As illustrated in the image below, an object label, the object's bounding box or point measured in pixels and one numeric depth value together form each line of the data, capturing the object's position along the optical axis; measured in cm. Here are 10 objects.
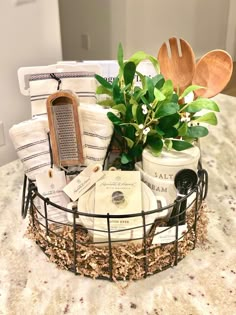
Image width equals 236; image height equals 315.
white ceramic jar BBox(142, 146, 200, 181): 84
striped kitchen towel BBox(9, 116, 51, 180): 87
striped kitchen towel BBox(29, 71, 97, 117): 94
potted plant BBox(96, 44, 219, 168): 83
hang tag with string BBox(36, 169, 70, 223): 87
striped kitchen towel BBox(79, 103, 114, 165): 86
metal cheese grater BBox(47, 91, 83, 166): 83
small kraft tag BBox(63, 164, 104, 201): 85
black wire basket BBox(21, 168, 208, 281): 81
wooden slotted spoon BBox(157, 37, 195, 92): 97
